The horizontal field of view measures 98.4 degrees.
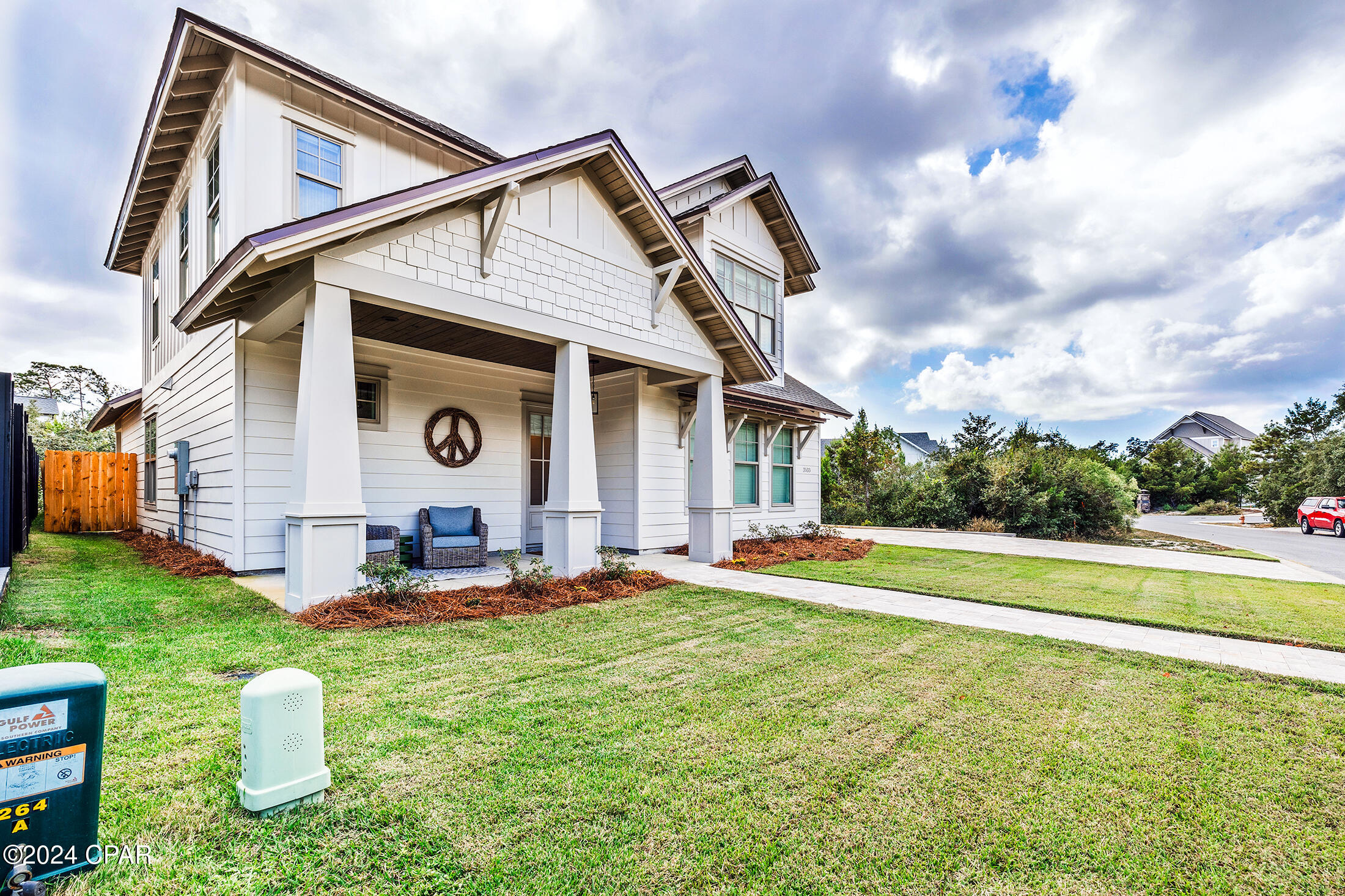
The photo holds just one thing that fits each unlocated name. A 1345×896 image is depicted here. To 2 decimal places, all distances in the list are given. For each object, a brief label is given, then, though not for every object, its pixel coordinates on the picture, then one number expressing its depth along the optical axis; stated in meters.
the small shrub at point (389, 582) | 5.72
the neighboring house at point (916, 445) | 44.81
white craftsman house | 5.67
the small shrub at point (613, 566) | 7.54
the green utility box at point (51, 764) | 1.59
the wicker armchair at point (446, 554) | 8.48
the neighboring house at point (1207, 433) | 49.88
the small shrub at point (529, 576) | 6.72
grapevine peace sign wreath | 9.34
